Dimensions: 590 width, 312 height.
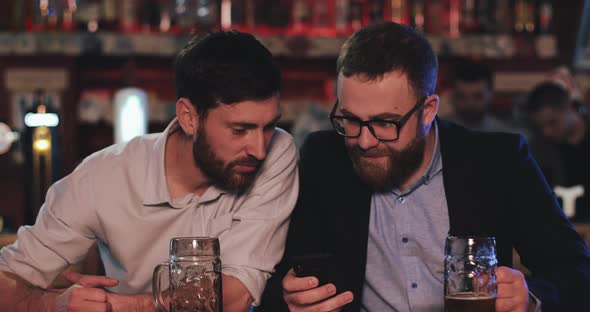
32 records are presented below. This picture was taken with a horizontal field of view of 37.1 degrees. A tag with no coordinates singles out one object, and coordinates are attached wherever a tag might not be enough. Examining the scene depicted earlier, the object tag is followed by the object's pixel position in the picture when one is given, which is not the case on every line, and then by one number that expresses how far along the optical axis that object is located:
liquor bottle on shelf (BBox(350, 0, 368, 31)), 5.05
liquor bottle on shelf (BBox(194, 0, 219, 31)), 4.82
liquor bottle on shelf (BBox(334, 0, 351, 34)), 5.00
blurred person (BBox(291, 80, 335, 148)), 4.63
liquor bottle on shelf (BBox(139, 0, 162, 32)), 4.93
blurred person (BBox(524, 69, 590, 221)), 4.74
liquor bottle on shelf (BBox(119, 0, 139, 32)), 4.79
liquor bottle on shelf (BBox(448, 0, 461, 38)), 5.23
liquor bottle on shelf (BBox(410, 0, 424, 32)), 5.15
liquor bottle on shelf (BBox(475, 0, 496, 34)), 5.19
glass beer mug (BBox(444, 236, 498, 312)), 1.64
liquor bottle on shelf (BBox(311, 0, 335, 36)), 5.02
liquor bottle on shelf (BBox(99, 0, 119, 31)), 4.82
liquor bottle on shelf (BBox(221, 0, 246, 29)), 4.96
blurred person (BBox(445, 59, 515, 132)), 4.85
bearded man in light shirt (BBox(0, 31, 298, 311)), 2.14
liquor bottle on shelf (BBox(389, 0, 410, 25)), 5.15
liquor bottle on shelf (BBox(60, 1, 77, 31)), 4.79
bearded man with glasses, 2.15
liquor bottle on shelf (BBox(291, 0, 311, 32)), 4.96
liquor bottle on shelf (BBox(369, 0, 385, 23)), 5.09
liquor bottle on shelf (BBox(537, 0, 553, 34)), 5.23
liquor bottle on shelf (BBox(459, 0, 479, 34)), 5.20
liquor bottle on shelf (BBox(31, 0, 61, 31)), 4.78
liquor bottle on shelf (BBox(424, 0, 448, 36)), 5.12
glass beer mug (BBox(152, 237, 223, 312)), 1.65
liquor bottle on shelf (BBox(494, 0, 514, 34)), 5.20
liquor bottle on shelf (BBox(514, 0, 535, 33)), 5.25
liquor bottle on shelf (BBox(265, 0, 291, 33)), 4.97
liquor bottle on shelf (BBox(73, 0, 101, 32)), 4.75
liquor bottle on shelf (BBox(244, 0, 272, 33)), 5.00
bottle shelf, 4.71
